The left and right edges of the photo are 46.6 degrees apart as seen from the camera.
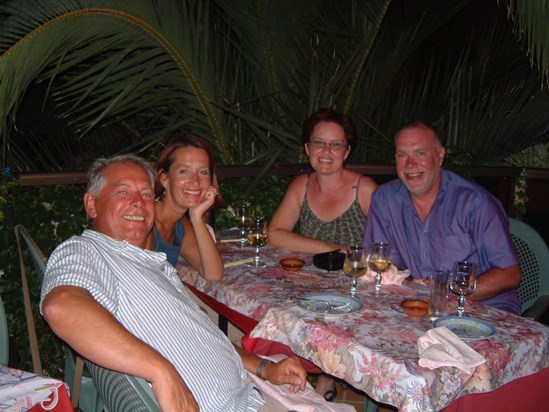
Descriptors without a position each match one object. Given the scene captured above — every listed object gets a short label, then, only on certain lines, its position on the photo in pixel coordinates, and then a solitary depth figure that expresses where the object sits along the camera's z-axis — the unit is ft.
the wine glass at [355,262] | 8.25
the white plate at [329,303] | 7.56
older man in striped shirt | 5.18
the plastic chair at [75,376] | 7.66
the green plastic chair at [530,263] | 10.84
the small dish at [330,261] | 9.53
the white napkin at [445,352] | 6.01
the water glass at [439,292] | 7.30
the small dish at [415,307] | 7.46
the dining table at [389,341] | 6.04
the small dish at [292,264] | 9.55
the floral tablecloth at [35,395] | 4.80
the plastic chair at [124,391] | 4.94
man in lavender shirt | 9.66
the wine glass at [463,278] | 7.40
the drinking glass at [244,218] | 10.57
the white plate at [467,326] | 6.76
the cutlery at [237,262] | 9.95
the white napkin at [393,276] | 8.73
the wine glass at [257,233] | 10.34
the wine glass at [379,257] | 8.46
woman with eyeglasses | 12.00
